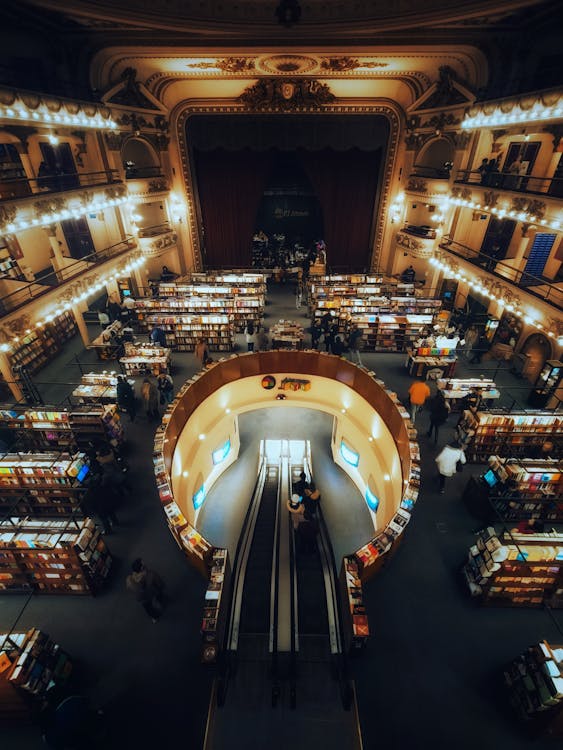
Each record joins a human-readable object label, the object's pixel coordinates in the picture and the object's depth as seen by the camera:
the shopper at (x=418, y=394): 9.25
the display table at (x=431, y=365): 11.15
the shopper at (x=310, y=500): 7.93
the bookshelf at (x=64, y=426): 8.69
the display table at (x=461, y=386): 9.84
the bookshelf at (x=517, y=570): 5.58
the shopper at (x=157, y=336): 12.09
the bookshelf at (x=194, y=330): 12.64
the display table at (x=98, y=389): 9.75
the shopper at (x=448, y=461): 7.50
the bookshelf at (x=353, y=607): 4.98
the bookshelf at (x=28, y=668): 4.62
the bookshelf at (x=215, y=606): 4.89
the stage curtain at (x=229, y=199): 17.05
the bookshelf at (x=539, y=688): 4.48
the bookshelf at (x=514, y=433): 8.30
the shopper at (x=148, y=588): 5.42
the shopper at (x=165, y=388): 10.16
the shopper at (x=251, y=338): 11.99
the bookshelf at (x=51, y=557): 5.83
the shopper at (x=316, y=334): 12.46
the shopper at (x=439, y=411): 8.69
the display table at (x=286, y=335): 12.22
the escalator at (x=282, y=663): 4.73
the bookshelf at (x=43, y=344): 11.45
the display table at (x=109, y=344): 12.10
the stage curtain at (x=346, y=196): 16.89
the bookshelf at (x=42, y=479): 7.30
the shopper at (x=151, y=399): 9.61
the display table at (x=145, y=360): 11.28
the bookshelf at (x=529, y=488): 7.02
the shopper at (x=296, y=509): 8.18
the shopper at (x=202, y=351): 11.18
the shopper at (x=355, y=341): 11.89
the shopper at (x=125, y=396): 9.30
